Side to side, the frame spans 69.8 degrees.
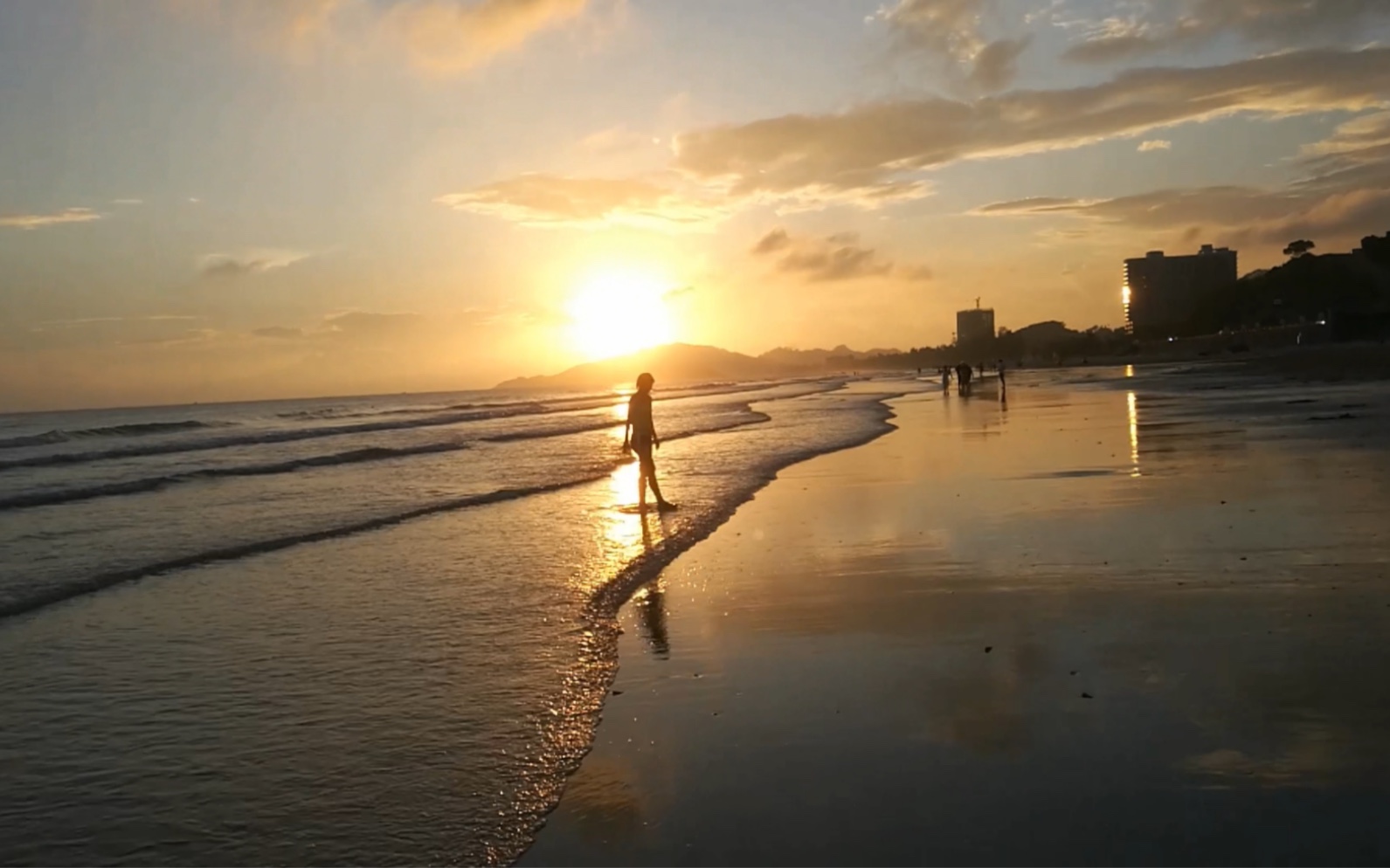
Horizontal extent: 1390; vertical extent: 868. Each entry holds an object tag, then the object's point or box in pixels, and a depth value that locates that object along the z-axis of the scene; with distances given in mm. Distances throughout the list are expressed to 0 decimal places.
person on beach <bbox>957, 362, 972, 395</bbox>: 58375
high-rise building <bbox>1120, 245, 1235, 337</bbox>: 195750
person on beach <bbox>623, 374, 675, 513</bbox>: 16359
